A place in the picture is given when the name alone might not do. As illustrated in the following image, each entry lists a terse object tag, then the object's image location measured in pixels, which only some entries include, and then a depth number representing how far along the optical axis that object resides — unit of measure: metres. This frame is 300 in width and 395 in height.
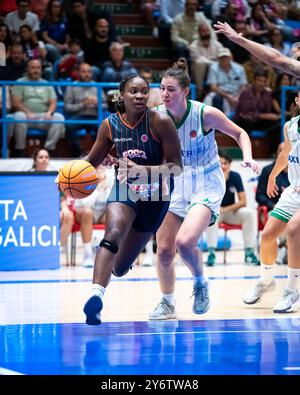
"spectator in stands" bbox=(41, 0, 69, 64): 16.05
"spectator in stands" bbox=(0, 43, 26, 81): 14.75
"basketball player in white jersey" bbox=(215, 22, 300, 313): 8.19
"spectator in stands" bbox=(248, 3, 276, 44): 18.03
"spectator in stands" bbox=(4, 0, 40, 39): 15.95
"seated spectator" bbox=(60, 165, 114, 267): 13.05
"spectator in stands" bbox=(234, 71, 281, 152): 15.80
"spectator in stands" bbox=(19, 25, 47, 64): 15.34
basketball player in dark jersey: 7.00
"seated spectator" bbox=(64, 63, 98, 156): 14.71
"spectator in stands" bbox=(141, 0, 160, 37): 18.48
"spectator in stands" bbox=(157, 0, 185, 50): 17.92
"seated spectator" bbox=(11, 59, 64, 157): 14.42
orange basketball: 7.13
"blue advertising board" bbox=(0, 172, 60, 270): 12.22
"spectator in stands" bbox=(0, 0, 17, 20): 16.19
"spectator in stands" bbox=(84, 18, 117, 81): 16.03
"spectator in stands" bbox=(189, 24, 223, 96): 16.69
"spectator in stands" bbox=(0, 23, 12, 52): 15.05
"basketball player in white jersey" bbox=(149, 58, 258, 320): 7.71
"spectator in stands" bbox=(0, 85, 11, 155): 14.41
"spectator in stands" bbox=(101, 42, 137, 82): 15.39
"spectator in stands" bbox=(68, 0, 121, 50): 16.27
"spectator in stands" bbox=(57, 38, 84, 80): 15.43
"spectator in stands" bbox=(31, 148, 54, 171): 13.09
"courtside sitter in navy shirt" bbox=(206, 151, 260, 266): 13.34
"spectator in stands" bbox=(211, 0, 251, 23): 18.05
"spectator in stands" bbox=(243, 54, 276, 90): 16.92
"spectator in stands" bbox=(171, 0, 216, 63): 17.31
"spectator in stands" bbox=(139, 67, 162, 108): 14.54
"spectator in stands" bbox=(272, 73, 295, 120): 16.25
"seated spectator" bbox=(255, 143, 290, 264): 13.35
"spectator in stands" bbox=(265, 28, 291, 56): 17.69
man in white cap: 16.23
